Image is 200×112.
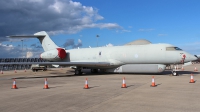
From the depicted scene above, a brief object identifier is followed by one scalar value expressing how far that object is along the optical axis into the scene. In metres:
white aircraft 19.89
